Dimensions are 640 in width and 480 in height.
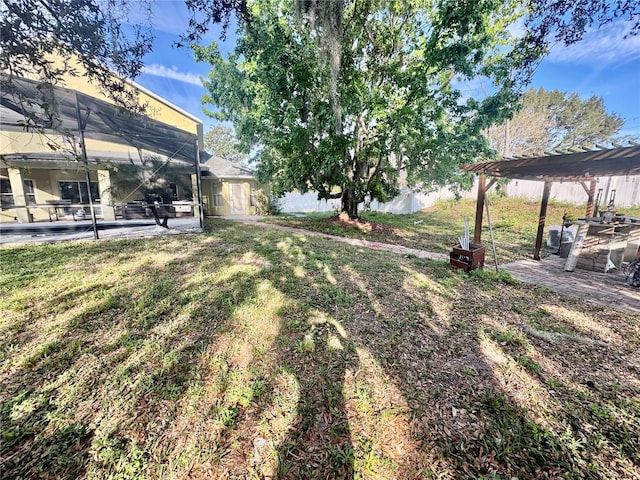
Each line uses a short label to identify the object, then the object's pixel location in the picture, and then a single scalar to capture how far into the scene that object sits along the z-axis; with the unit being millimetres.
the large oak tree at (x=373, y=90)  6746
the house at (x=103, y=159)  6266
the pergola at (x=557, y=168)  3771
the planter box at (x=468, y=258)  5043
